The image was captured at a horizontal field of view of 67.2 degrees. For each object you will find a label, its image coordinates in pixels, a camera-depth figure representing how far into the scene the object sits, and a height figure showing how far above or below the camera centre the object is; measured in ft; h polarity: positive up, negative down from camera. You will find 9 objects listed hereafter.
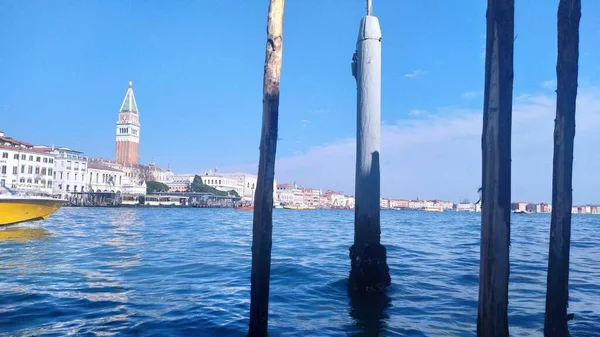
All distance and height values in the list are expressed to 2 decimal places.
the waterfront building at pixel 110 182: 319.06 +3.81
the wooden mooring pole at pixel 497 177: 12.14 +0.67
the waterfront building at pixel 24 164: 219.41 +10.01
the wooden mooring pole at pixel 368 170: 24.56 +1.49
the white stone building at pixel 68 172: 285.84 +8.99
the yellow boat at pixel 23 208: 65.36 -3.71
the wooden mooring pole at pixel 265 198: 16.37 -0.19
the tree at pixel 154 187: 381.81 +1.59
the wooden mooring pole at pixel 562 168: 15.38 +1.25
